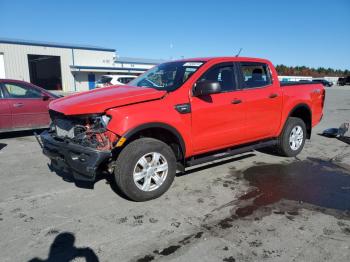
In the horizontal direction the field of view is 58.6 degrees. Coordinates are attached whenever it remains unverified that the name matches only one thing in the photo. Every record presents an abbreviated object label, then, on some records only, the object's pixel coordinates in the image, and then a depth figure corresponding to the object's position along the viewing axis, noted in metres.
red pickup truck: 3.89
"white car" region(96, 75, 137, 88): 20.62
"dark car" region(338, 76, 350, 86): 66.56
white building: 35.03
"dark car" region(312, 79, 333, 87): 61.36
